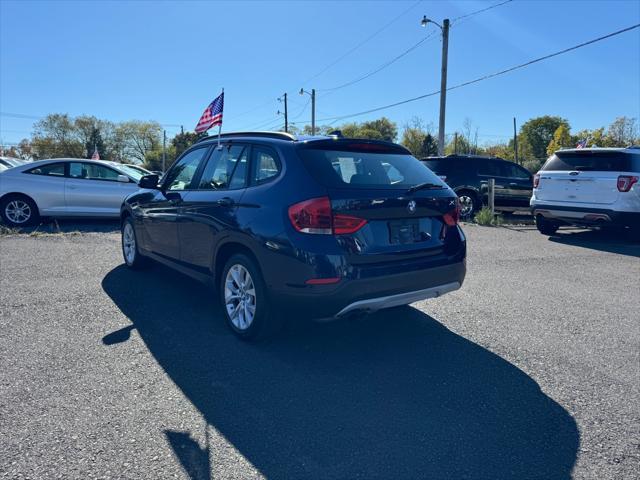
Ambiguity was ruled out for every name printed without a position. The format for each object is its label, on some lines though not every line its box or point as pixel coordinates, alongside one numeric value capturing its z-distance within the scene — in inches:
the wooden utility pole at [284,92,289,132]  2005.4
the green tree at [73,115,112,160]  3186.5
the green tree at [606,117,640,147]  2262.4
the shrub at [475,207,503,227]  493.0
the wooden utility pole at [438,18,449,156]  851.4
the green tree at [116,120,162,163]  3513.8
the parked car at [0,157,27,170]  903.1
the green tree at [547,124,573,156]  2802.4
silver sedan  401.4
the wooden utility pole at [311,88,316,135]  1701.5
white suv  352.8
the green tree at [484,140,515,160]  2831.9
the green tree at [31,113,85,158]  3186.5
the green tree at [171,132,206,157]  2894.2
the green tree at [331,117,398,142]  3283.7
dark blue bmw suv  133.0
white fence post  508.4
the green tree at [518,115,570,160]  3390.7
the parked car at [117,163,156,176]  508.5
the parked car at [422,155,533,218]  540.4
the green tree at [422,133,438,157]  2263.8
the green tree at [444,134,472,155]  2536.9
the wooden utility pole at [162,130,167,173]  3015.5
